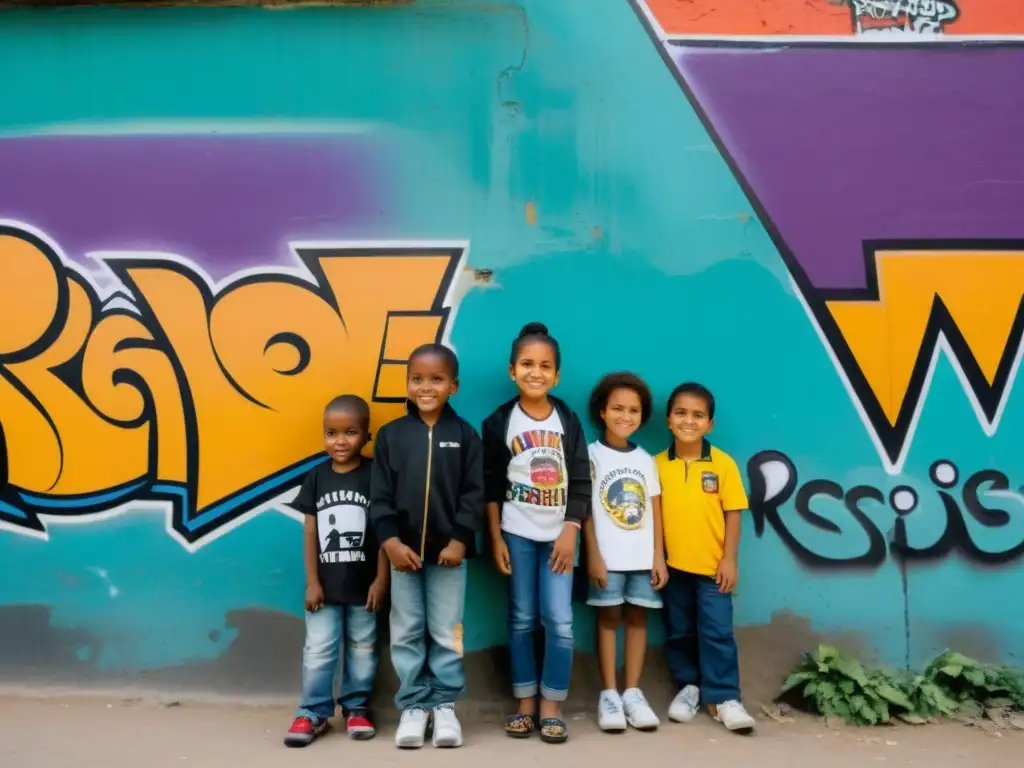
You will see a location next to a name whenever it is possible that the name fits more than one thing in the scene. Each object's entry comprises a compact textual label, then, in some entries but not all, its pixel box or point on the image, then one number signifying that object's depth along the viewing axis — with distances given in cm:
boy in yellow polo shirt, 385
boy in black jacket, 360
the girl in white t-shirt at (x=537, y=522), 370
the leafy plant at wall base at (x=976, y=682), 390
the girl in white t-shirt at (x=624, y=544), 381
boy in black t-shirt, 375
